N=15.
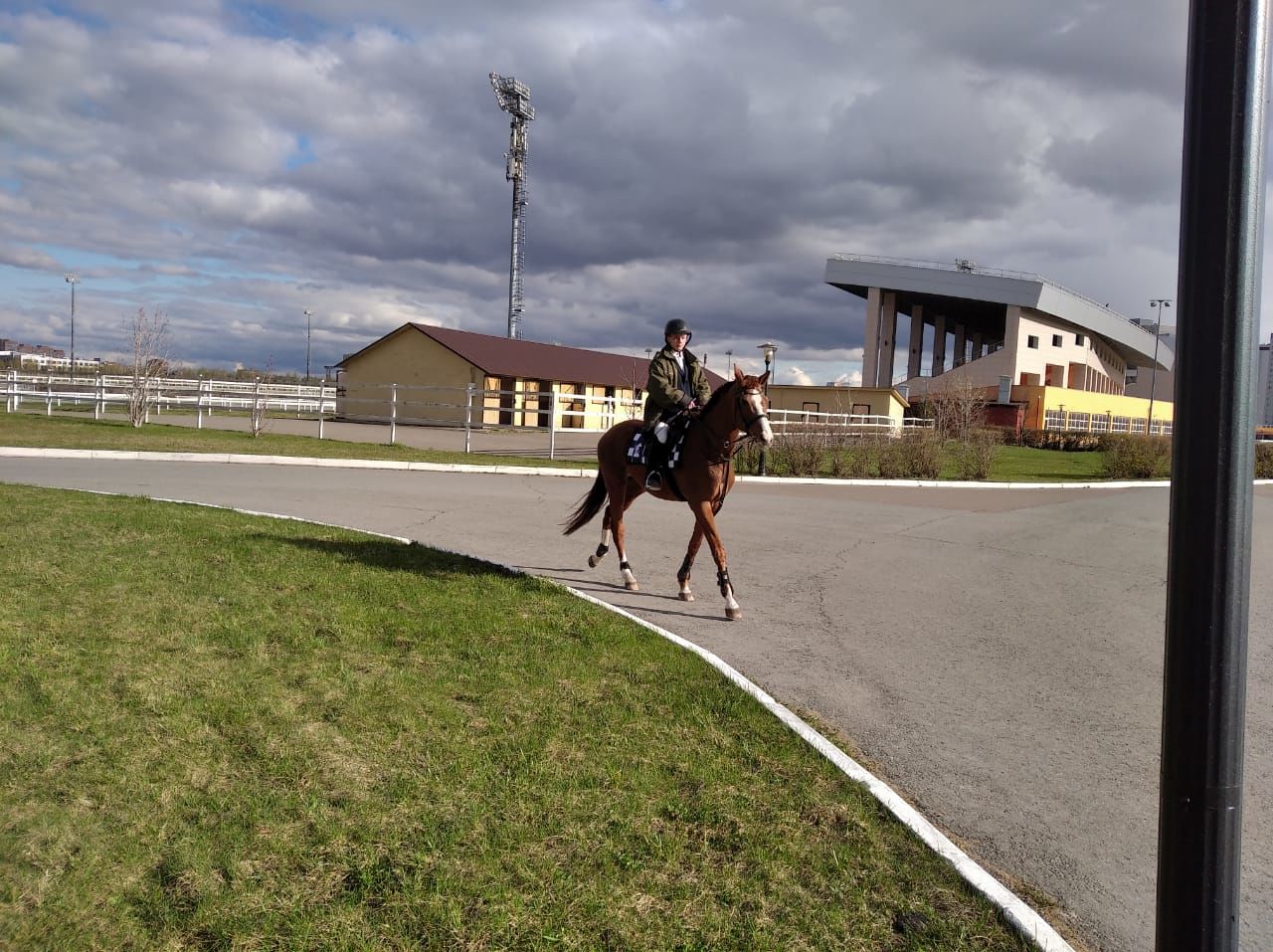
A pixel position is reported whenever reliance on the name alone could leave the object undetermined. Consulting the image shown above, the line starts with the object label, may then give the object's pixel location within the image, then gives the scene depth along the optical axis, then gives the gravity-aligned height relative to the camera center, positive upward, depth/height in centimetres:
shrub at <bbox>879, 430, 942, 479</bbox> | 2403 -7
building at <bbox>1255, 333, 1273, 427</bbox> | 11369 +1060
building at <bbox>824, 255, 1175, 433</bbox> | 6300 +973
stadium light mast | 5728 +1946
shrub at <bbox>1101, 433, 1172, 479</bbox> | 2927 +6
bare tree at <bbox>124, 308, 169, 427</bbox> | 2453 +143
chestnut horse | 720 -12
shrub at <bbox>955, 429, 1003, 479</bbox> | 2452 +9
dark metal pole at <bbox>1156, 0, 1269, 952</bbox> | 195 -8
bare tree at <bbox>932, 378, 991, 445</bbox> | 2803 +151
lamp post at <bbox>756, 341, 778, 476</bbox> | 1084 +130
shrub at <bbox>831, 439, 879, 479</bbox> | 2325 -16
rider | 803 +55
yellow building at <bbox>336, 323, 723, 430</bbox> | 4000 +325
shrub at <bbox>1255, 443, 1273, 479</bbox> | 3222 +14
